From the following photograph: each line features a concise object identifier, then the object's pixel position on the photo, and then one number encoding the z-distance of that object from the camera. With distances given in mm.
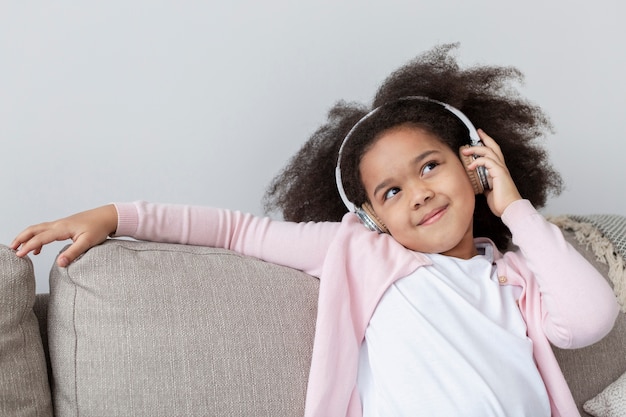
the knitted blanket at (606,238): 1835
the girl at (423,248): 1601
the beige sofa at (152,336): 1538
